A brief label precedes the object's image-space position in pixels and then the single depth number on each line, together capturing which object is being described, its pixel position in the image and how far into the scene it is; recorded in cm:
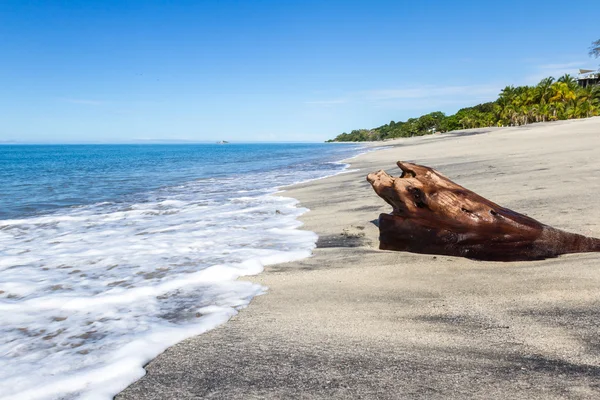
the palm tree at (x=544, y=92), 5931
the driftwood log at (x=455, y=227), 394
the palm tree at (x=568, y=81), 5784
